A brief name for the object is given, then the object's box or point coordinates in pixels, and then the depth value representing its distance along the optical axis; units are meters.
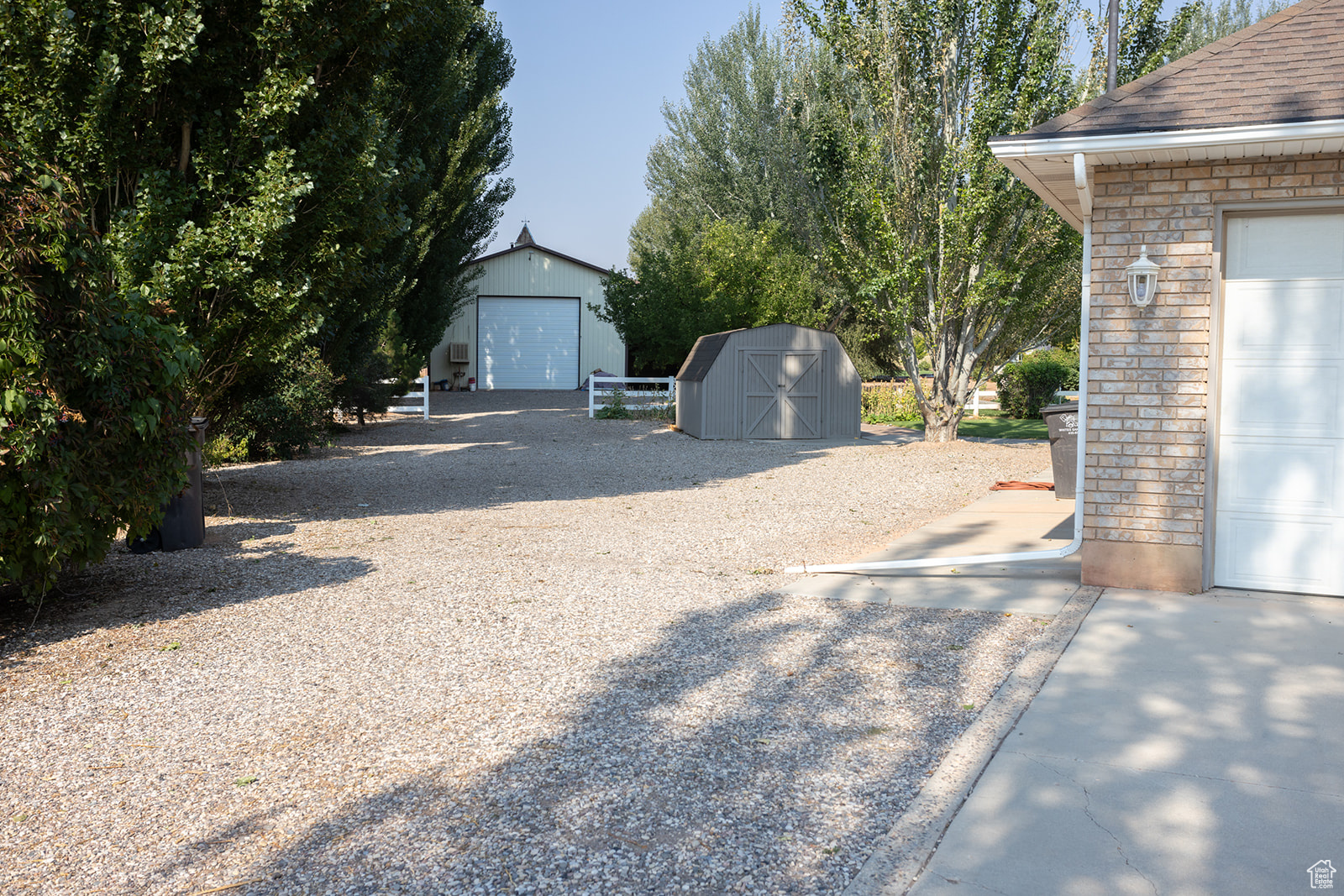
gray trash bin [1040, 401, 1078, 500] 10.34
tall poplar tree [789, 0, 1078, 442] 16.19
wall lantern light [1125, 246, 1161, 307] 5.82
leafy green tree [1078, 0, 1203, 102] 15.63
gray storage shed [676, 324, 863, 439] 19.64
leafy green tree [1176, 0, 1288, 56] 29.42
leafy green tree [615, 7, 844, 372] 26.00
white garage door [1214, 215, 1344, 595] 5.72
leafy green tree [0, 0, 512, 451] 7.70
